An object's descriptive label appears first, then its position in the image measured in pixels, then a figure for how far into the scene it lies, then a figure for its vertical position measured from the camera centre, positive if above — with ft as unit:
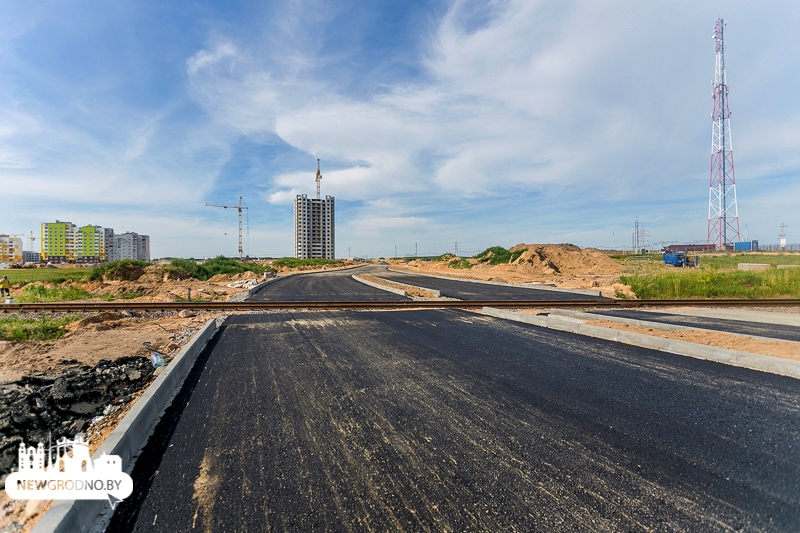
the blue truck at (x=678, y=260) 135.45 +2.48
